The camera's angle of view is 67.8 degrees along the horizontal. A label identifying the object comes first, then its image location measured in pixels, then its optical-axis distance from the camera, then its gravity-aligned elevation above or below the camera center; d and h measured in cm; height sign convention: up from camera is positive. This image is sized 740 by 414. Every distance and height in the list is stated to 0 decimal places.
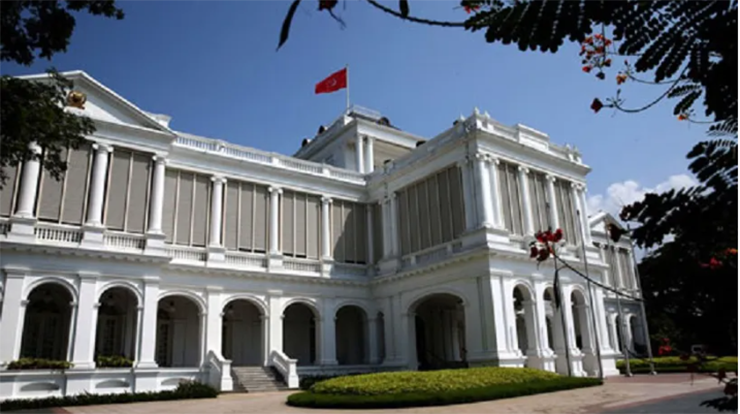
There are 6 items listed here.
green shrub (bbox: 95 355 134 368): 2053 -4
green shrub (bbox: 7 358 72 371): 1858 -3
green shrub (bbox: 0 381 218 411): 1772 -123
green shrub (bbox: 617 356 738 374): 3016 -113
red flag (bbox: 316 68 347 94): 3725 +1795
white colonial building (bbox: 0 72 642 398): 2103 +415
